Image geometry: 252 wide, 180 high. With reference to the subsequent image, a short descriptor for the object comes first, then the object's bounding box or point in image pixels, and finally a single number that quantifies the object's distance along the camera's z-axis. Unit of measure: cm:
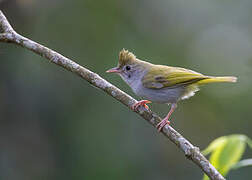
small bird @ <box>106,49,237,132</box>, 846
